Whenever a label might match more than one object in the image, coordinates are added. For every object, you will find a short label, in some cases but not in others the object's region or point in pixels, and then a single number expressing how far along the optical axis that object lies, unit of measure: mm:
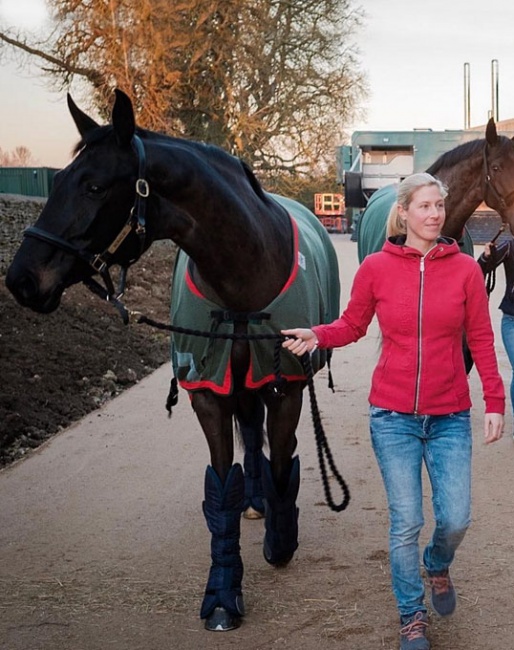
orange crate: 42375
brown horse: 5695
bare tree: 19812
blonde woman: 3178
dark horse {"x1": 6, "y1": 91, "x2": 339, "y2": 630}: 3102
